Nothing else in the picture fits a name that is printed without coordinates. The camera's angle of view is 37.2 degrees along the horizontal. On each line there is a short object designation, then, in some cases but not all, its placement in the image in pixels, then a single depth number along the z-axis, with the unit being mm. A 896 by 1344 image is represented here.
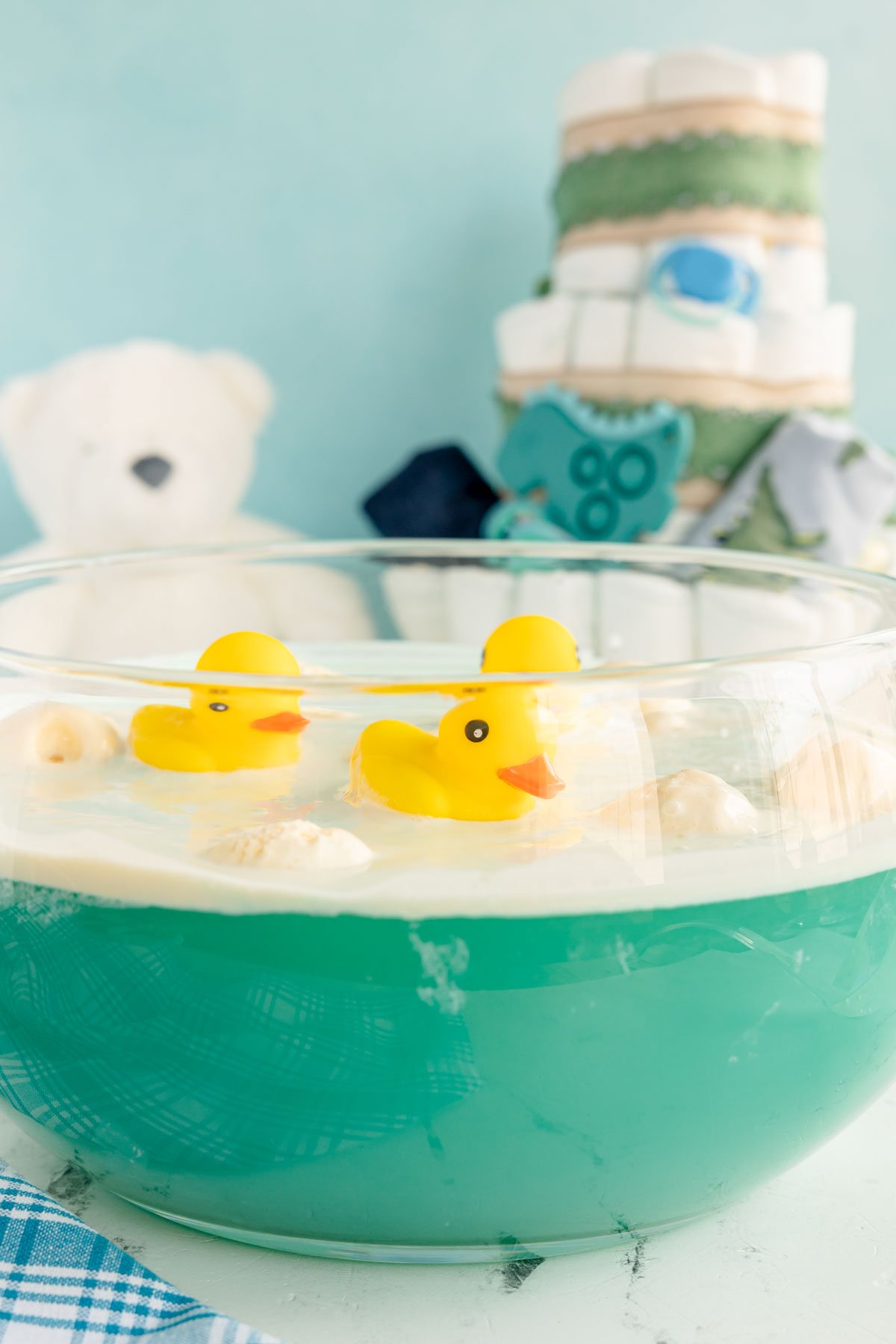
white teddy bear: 1644
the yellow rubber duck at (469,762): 347
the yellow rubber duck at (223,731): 337
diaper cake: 1454
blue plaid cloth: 340
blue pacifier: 1447
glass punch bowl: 335
